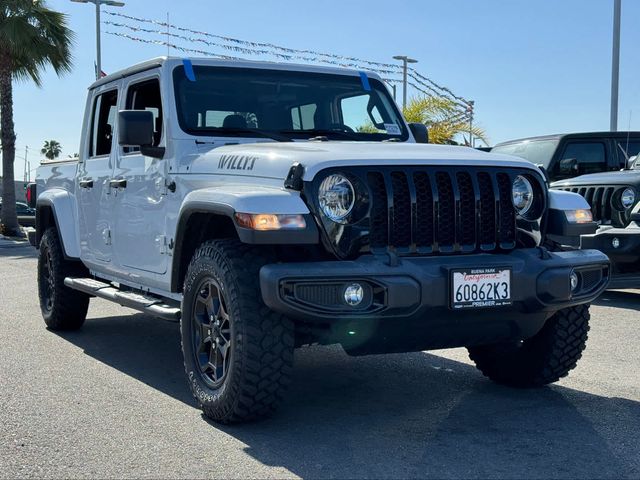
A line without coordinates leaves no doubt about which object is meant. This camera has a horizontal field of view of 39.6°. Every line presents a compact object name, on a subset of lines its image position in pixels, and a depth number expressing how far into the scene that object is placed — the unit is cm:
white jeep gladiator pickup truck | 421
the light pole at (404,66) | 3719
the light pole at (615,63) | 1722
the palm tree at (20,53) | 2475
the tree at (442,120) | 2209
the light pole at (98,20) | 2861
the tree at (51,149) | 10310
